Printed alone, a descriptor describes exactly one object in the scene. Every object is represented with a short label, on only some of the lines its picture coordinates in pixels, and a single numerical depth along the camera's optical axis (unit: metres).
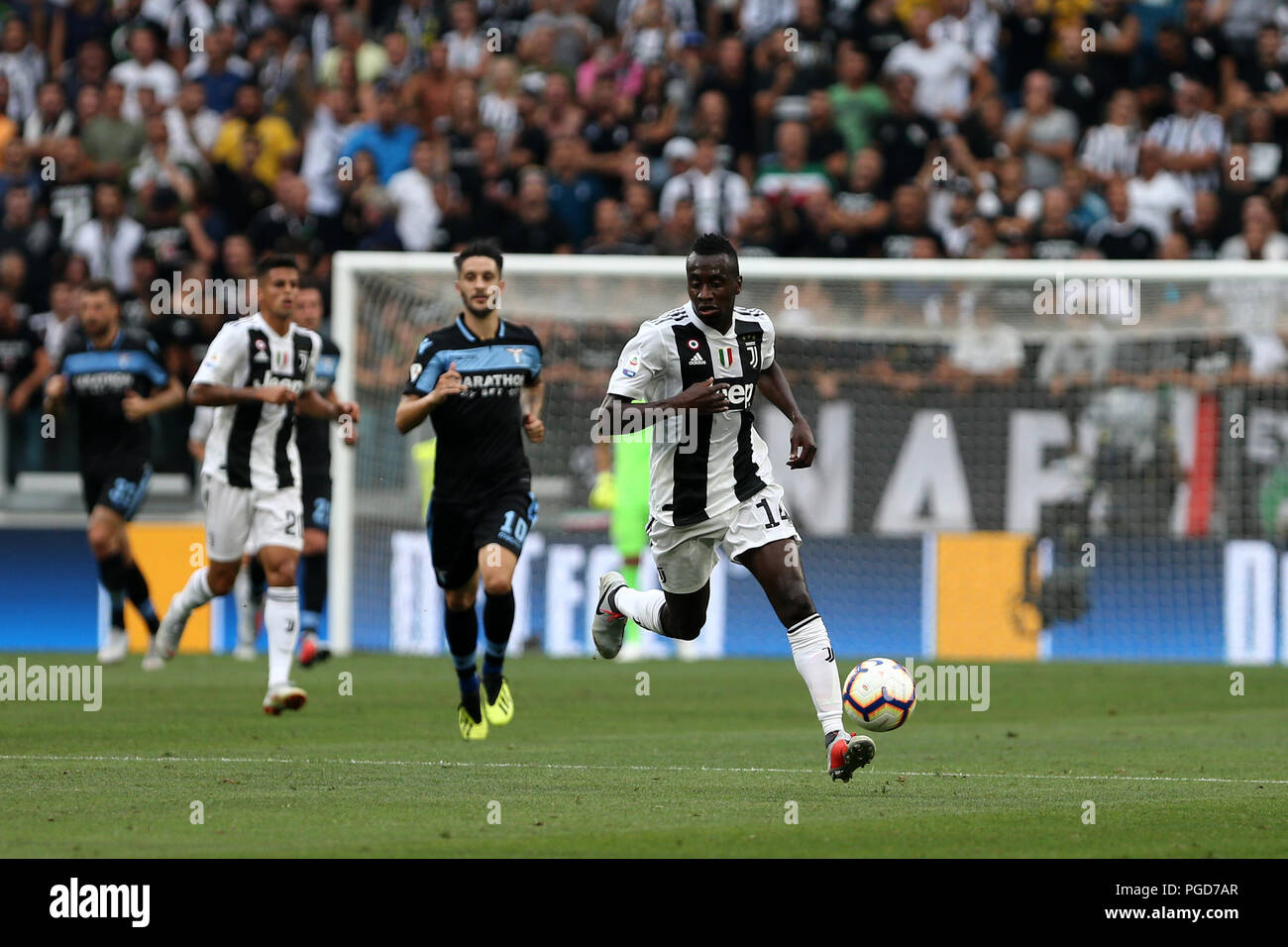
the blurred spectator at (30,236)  19.30
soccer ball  8.79
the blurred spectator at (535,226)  18.80
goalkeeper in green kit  17.53
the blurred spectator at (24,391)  18.48
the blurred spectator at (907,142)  19.28
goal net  17.56
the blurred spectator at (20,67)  21.86
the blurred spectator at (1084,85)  19.72
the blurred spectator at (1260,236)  18.11
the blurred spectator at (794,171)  19.17
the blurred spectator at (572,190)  19.45
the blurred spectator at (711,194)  18.75
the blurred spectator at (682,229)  18.44
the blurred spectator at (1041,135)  19.42
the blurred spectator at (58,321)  18.59
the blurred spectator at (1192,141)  19.03
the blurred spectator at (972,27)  20.41
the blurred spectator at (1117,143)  19.42
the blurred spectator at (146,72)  21.34
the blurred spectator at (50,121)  21.05
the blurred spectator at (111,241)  19.31
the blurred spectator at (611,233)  18.66
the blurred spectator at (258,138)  20.48
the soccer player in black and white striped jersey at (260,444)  11.52
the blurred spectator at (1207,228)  18.52
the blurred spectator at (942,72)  20.11
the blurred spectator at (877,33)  20.53
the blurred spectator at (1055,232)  18.41
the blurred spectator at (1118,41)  20.11
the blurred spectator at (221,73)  21.39
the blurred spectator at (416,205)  19.59
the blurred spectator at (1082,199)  18.83
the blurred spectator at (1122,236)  18.47
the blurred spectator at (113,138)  20.50
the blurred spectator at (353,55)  21.50
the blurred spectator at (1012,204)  18.53
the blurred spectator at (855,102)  19.77
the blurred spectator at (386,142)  20.14
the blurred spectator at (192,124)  20.58
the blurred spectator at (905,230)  18.77
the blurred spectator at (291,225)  19.02
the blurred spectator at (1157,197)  18.88
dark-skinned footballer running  8.74
